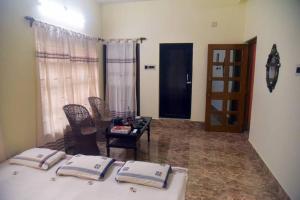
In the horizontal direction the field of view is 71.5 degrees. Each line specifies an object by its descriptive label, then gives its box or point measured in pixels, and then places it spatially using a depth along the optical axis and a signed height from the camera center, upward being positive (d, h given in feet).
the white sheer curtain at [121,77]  16.48 -0.18
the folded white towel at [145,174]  6.01 -2.95
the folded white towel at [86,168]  6.44 -2.95
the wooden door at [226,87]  14.78 -0.84
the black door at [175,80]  16.07 -0.38
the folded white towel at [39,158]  7.11 -2.94
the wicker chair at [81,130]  10.93 -3.03
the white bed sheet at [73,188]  5.56 -3.21
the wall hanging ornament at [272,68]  8.72 +0.34
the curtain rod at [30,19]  9.29 +2.49
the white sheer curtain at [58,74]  10.14 +0.04
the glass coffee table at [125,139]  10.43 -3.31
